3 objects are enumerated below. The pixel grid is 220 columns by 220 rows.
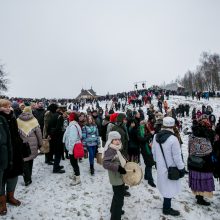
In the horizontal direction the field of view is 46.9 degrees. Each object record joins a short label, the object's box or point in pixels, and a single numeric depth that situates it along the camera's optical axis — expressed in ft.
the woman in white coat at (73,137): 20.93
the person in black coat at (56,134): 23.27
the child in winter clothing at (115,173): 14.58
